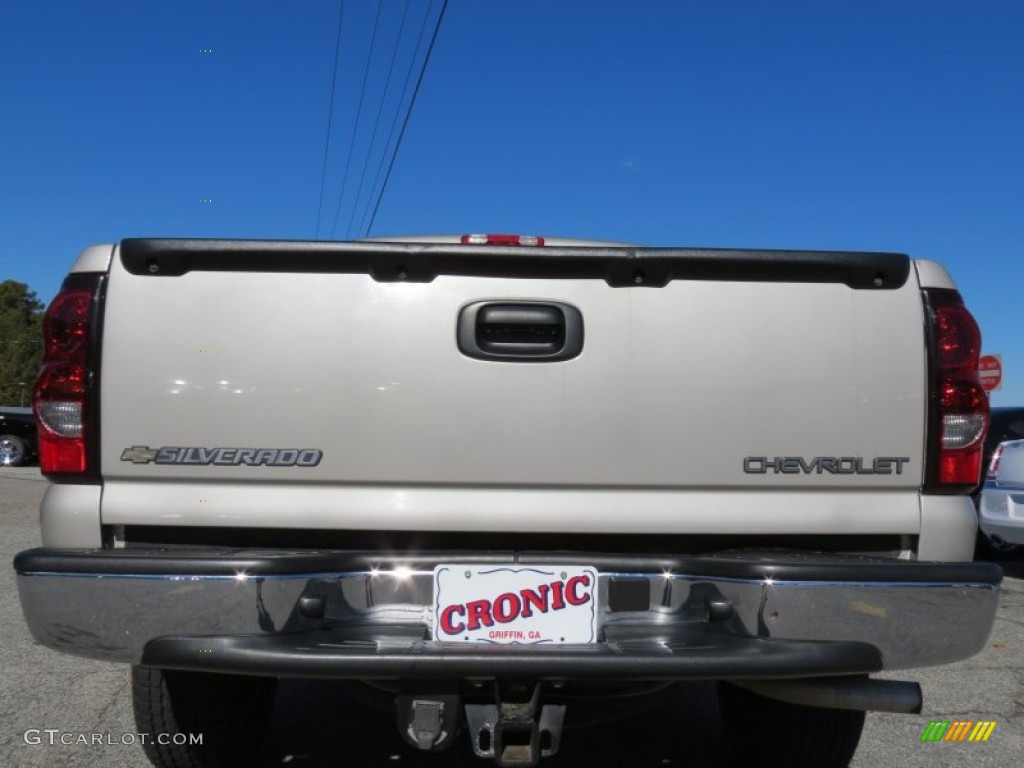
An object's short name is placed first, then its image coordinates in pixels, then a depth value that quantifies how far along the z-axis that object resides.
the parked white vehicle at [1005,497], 7.23
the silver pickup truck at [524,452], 2.26
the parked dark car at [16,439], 19.22
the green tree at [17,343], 74.56
